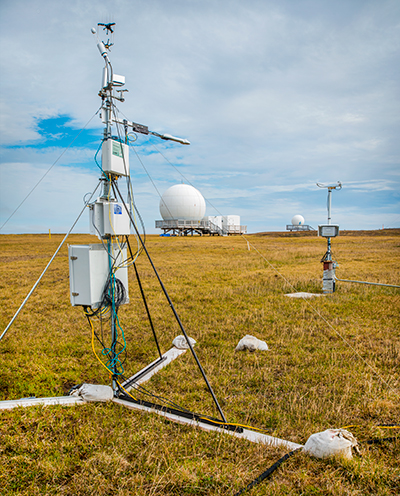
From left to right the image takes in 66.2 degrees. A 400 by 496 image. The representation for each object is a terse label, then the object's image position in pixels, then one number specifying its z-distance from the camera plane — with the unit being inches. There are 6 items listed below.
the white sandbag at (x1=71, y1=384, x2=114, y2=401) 139.9
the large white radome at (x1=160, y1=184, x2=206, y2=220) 1780.3
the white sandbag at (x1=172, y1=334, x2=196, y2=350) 204.1
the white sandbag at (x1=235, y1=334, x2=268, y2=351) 197.1
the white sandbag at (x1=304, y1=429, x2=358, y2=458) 100.5
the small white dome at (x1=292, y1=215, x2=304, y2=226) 2550.9
